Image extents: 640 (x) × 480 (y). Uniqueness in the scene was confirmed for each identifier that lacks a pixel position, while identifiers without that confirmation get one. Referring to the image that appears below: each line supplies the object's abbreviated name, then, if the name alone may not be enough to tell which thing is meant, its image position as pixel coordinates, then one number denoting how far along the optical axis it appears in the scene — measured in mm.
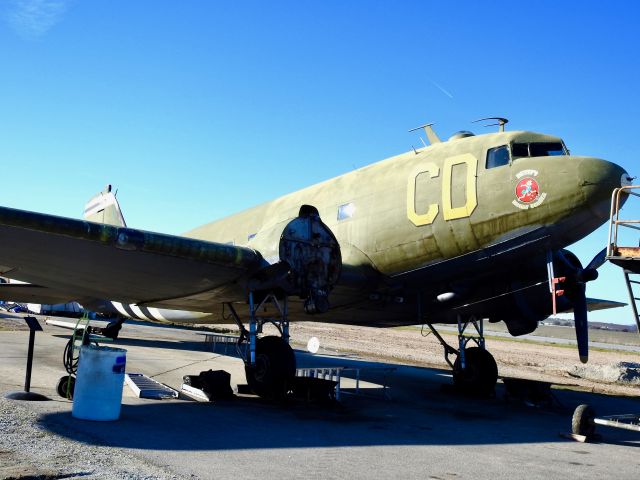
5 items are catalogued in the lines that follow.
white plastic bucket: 8195
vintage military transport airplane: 10461
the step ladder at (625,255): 8812
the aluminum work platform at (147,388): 10922
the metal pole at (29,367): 9788
